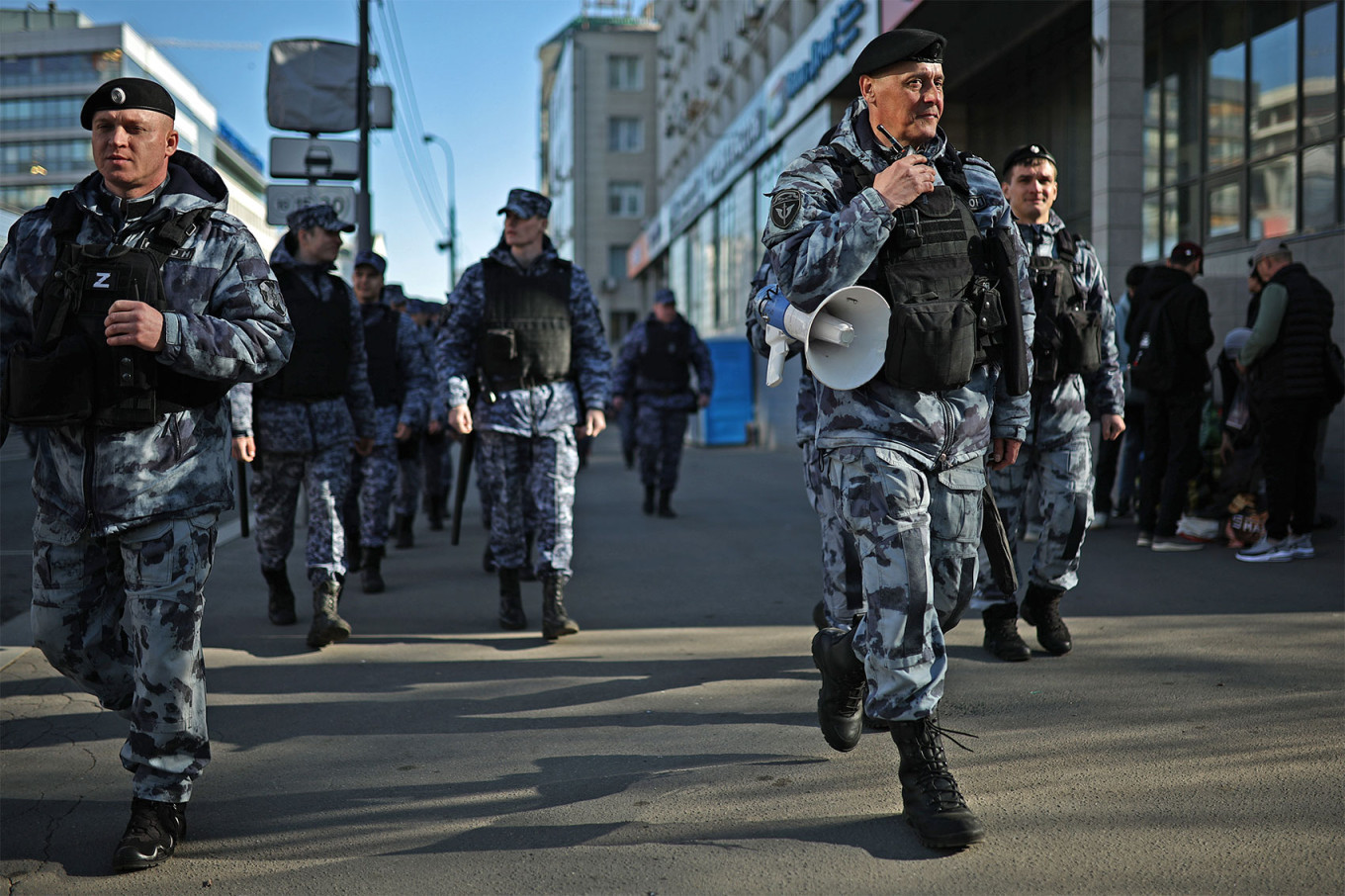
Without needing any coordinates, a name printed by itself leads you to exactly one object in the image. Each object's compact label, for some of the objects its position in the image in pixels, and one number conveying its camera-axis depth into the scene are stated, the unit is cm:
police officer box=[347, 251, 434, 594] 802
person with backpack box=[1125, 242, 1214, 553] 835
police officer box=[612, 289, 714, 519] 1193
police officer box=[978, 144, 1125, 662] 521
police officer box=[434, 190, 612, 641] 619
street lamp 5161
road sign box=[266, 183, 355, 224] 1211
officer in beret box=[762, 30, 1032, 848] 321
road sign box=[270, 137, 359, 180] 1273
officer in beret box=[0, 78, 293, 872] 323
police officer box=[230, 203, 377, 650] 619
